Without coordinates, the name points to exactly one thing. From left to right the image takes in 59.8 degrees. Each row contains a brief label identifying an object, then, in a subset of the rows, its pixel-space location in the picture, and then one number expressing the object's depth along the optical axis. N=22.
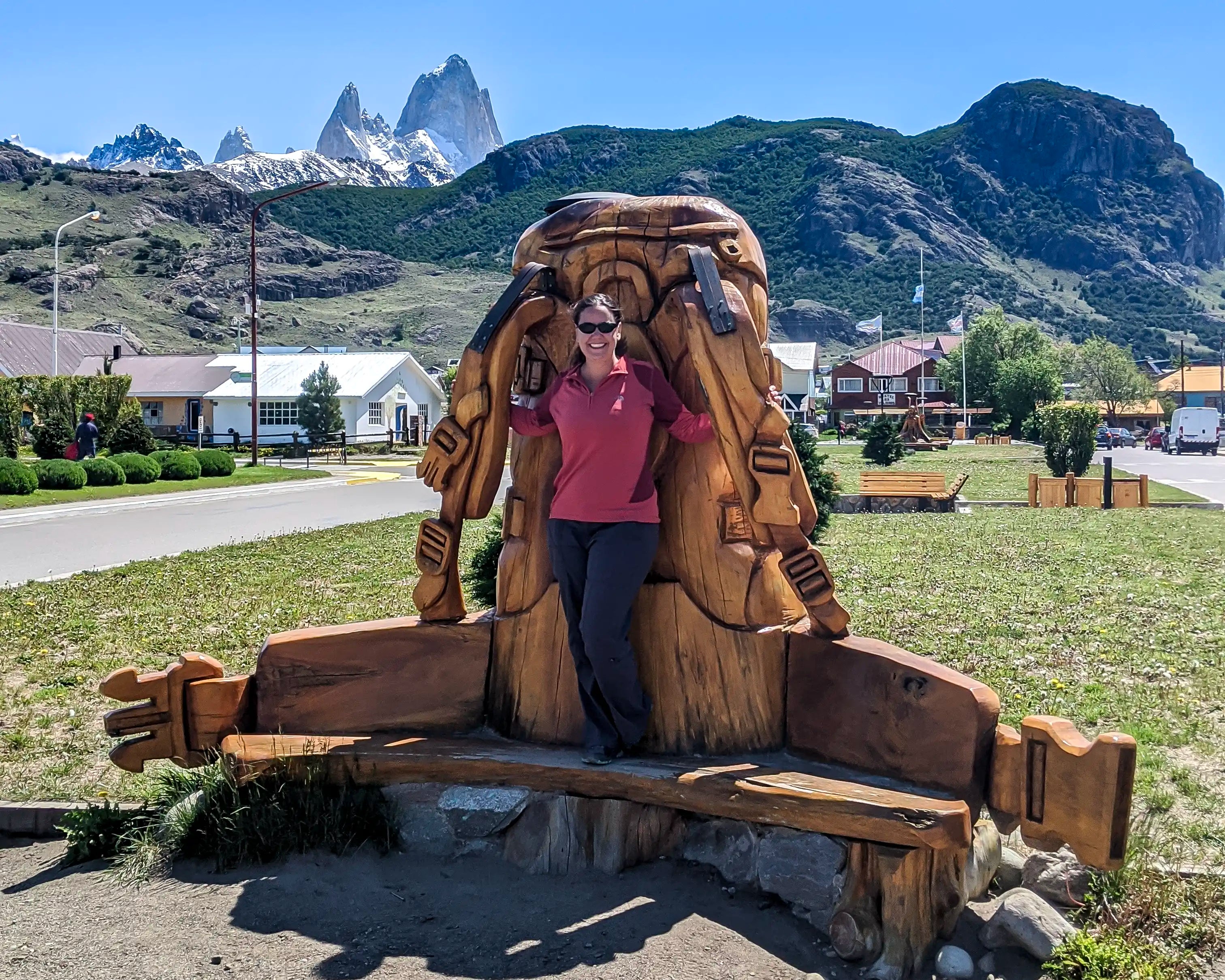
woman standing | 3.53
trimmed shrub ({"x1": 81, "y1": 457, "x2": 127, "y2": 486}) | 22.42
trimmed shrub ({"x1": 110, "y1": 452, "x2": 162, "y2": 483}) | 23.42
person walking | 25.06
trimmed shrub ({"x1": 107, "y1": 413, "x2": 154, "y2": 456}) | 27.33
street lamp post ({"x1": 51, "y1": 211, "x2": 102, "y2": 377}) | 35.44
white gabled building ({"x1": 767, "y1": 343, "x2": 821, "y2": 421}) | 79.31
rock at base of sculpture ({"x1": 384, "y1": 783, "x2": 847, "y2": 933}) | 3.28
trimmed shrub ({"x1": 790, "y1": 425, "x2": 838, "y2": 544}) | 12.94
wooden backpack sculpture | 3.07
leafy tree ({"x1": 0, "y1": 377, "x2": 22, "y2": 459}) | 25.75
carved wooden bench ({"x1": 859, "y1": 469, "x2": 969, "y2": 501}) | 17.61
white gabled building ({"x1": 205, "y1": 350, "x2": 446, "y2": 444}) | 44.03
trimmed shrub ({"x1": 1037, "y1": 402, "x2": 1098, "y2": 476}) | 22.92
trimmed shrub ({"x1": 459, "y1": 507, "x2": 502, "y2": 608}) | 7.65
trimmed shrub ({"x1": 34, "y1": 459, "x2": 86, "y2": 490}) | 21.19
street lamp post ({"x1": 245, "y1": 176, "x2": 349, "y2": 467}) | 30.36
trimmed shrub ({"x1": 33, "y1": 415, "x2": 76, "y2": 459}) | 26.36
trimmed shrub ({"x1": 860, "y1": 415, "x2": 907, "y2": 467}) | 31.23
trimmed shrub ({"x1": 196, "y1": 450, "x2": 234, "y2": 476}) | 26.02
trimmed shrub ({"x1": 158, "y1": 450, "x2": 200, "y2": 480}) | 24.97
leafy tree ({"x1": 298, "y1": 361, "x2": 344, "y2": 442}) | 40.50
